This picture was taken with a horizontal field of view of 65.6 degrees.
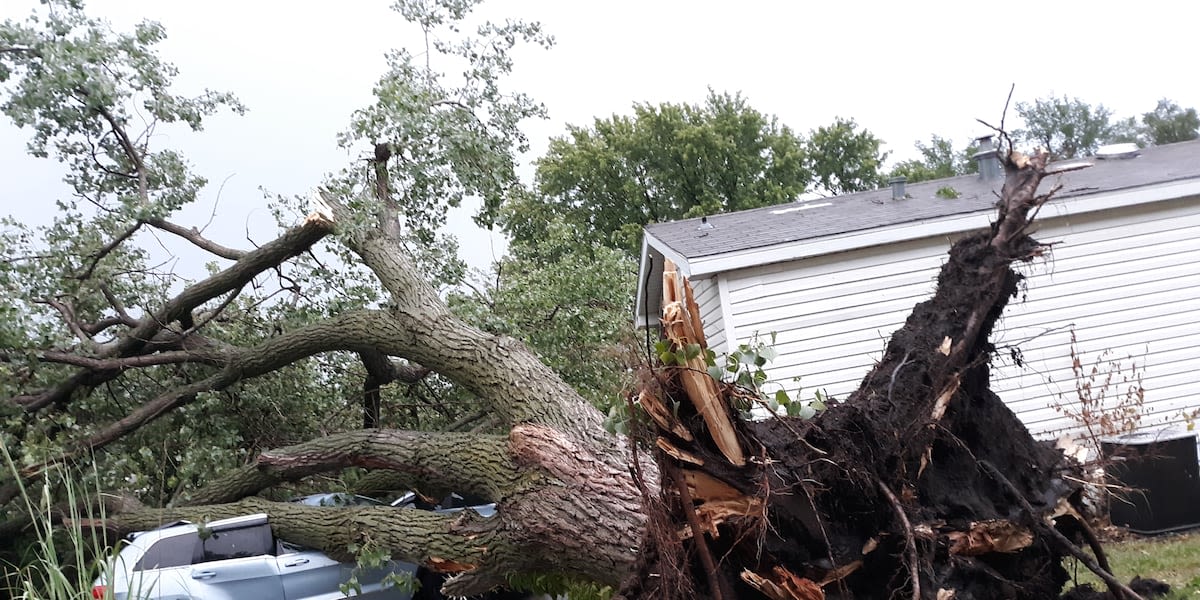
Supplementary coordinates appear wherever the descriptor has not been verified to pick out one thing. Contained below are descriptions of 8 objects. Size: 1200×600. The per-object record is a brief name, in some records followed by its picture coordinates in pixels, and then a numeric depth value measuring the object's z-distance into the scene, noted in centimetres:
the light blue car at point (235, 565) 608
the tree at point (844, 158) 3684
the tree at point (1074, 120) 4372
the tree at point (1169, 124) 4250
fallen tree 317
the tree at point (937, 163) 3869
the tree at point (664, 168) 3438
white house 907
